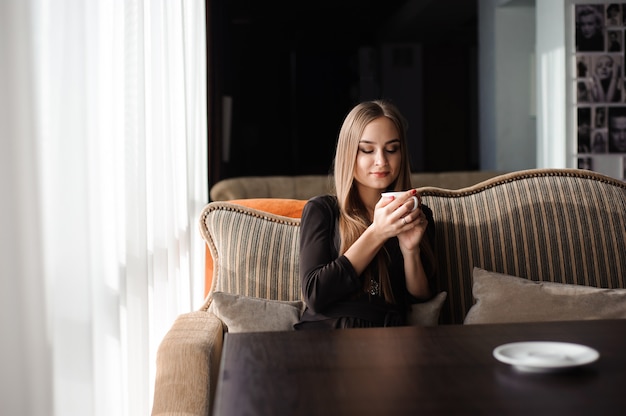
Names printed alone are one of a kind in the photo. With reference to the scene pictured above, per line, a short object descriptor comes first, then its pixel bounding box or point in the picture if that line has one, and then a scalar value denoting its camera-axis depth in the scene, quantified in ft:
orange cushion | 8.59
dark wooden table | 3.37
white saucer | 3.76
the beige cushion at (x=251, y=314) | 6.54
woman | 6.42
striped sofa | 7.19
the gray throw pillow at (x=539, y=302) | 6.40
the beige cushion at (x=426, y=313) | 6.72
